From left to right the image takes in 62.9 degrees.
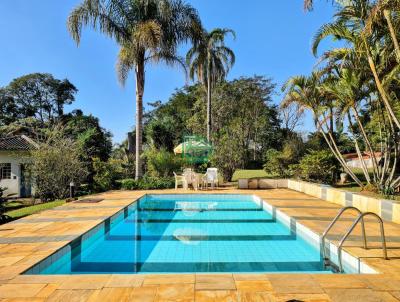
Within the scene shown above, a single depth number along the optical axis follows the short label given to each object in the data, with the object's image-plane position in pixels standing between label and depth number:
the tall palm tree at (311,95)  12.31
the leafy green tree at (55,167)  12.91
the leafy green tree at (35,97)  41.62
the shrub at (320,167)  14.95
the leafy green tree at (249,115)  32.38
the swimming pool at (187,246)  5.20
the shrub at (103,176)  15.27
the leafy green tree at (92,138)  18.39
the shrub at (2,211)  8.18
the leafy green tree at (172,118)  30.19
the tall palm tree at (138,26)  15.01
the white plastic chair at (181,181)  14.65
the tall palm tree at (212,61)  22.51
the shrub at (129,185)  15.32
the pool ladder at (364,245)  4.45
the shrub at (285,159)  17.34
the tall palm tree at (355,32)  8.66
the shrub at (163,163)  17.77
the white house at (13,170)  17.38
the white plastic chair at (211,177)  15.05
